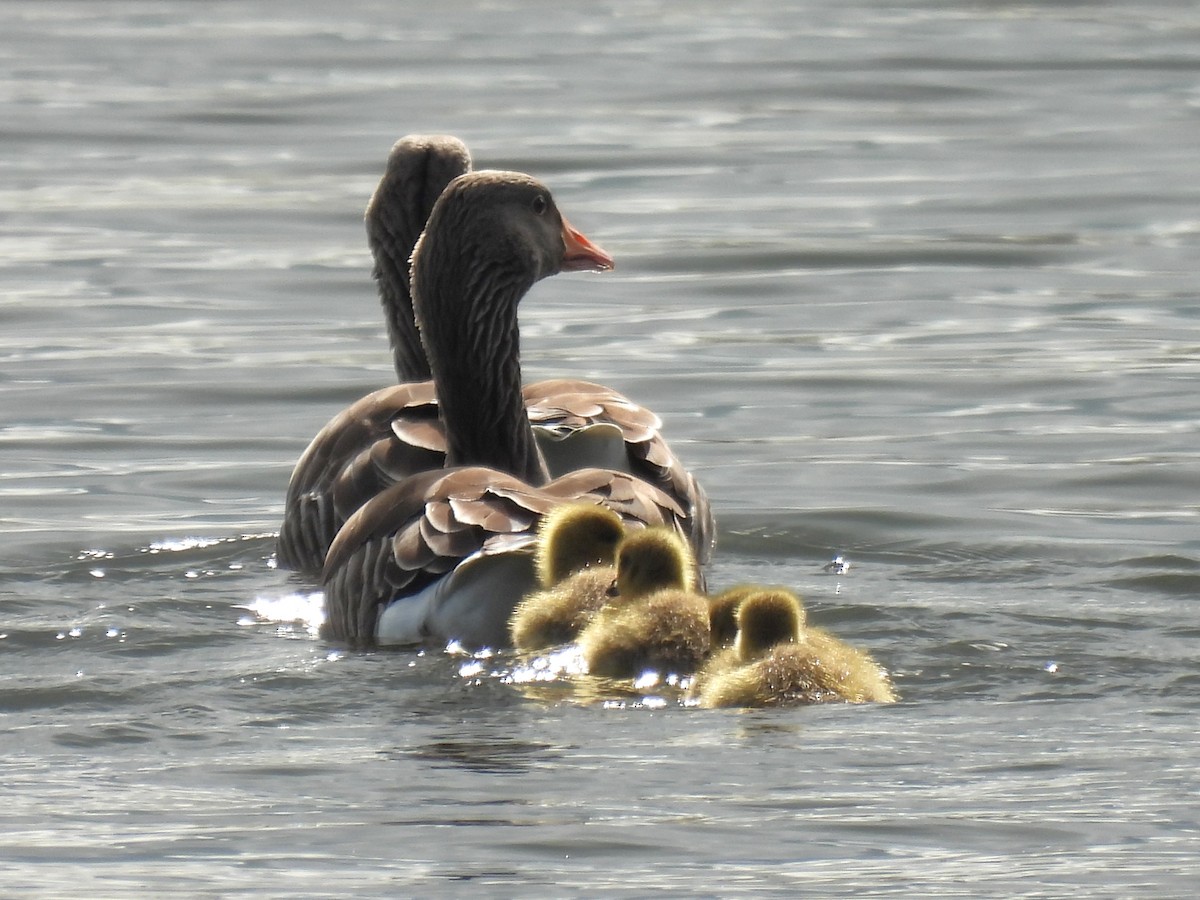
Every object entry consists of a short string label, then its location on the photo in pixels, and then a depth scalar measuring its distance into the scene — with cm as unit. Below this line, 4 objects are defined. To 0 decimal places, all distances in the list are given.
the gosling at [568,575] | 1634
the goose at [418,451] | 1889
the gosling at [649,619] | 1570
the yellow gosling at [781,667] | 1507
